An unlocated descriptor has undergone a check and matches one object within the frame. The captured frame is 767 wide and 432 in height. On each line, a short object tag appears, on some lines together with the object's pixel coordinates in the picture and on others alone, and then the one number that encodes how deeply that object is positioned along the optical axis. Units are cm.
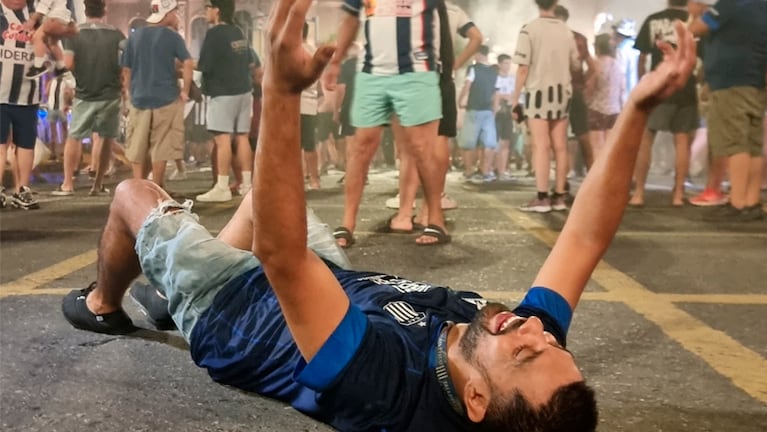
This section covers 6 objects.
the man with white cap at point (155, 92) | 627
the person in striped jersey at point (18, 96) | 567
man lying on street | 128
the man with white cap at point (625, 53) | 868
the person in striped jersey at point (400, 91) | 411
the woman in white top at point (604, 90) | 802
